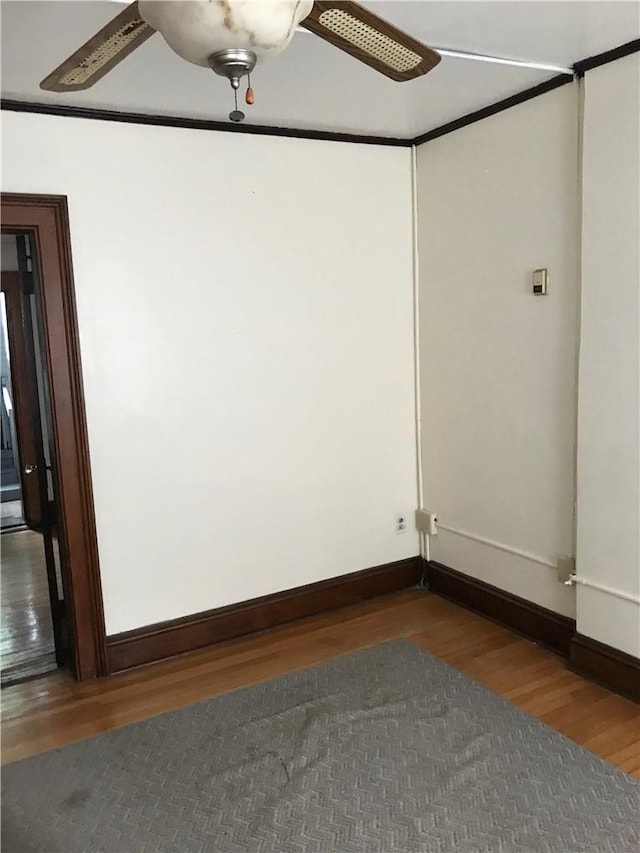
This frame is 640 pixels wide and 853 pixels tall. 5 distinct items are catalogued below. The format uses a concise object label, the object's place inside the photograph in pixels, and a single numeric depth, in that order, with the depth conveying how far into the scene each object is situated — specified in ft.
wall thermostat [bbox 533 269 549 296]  10.19
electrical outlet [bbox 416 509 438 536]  12.99
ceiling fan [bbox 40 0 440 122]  4.28
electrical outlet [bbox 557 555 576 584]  10.25
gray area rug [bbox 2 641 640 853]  7.09
